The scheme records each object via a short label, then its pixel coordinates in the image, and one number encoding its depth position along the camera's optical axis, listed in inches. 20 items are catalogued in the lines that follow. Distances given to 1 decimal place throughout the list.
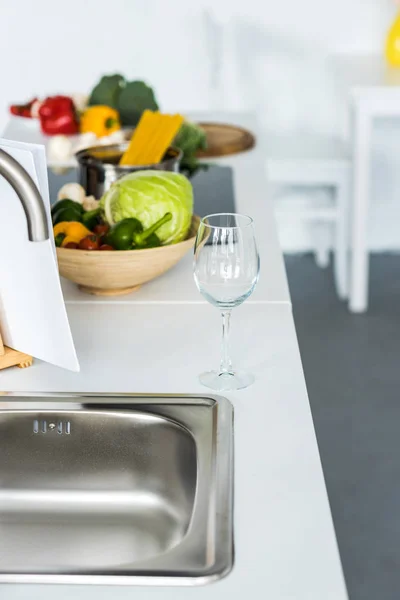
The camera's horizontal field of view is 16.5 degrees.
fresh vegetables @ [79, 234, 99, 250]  82.2
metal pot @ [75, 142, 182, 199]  93.8
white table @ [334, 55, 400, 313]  164.0
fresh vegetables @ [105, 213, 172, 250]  82.8
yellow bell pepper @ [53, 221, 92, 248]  83.9
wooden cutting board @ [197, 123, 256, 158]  123.0
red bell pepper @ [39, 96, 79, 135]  132.4
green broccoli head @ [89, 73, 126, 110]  135.4
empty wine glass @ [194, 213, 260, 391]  69.1
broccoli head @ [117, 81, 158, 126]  131.0
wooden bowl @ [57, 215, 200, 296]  80.6
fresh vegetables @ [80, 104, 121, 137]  128.2
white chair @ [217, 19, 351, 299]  190.4
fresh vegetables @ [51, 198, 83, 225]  86.3
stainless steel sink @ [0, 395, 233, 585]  64.8
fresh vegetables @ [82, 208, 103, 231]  87.0
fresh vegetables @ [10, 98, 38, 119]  140.4
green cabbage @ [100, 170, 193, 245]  84.7
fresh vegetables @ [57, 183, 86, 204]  92.6
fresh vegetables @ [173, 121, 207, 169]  113.9
